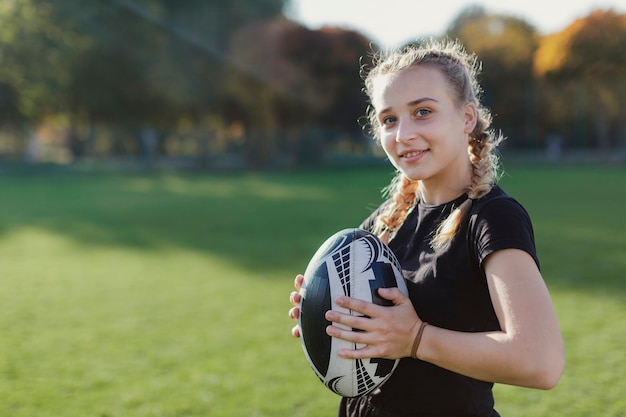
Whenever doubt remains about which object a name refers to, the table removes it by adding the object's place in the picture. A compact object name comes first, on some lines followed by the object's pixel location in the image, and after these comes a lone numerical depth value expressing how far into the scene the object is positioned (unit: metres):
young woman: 1.78
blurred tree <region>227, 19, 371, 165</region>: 39.16
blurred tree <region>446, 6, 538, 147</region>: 48.41
